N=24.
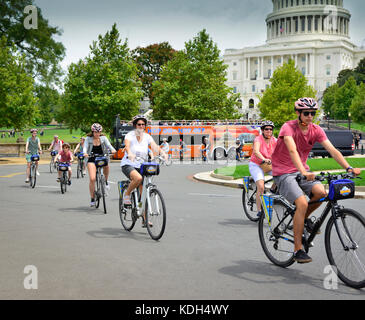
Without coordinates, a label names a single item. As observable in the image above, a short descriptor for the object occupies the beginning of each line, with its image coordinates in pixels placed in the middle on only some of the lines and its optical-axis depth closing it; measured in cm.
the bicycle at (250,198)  991
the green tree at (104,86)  4622
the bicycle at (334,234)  531
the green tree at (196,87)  5391
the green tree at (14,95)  3462
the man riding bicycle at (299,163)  575
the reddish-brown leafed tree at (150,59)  7612
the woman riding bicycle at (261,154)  930
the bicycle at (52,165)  2397
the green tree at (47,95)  4532
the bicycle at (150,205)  780
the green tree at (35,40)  4297
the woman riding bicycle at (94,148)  1118
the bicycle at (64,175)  1532
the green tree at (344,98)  10156
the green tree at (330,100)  11458
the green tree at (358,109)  7219
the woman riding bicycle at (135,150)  845
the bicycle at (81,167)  2158
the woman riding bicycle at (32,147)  1716
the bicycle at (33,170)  1698
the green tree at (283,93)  6619
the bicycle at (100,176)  1099
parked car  3816
